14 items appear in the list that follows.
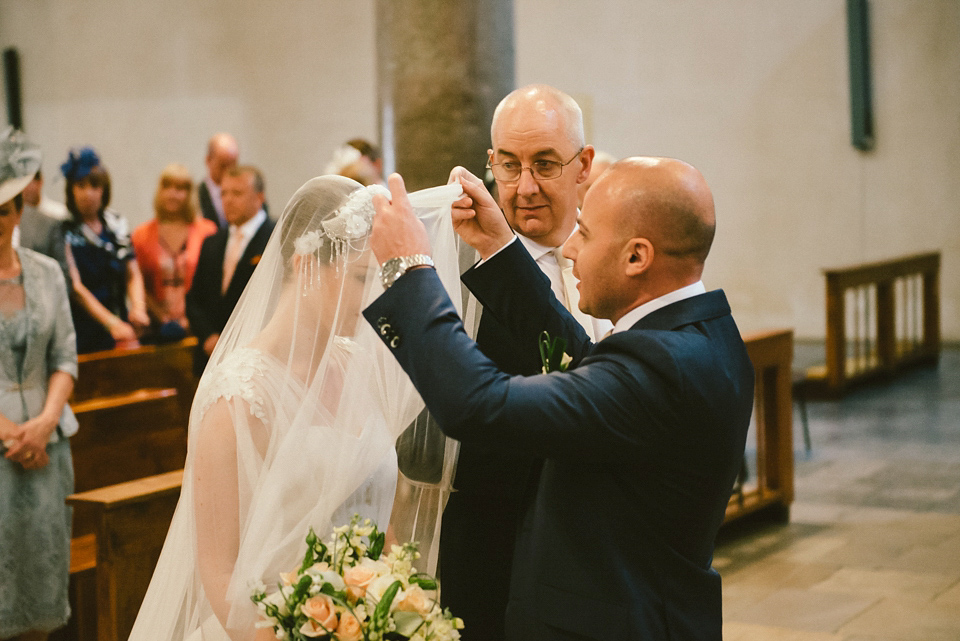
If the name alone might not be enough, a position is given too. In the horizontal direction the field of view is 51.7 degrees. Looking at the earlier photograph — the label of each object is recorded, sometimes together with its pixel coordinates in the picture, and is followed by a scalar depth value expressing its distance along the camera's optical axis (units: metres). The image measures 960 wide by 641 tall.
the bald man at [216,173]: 7.13
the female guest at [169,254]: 6.68
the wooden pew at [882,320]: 8.61
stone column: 5.56
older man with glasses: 2.05
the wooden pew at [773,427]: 5.41
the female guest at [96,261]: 5.63
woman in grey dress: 3.29
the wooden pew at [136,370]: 5.00
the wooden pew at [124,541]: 2.90
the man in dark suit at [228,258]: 5.32
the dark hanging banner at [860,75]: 10.59
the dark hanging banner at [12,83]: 13.67
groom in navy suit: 1.44
